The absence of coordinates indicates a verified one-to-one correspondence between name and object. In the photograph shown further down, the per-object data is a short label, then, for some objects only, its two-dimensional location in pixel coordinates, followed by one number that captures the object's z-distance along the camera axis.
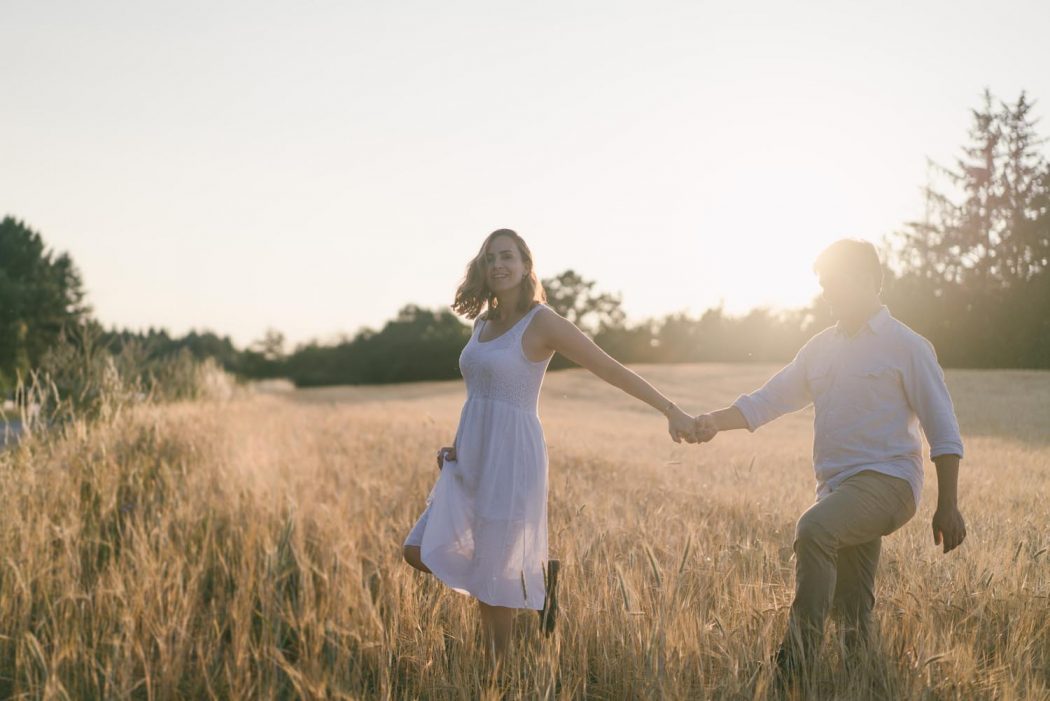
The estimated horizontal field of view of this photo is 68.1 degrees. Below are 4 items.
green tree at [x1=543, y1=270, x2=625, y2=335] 61.26
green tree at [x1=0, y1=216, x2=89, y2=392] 43.25
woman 3.54
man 3.21
